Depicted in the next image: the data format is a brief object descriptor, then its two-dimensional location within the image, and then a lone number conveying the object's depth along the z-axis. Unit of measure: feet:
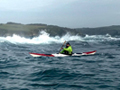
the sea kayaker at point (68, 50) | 63.05
